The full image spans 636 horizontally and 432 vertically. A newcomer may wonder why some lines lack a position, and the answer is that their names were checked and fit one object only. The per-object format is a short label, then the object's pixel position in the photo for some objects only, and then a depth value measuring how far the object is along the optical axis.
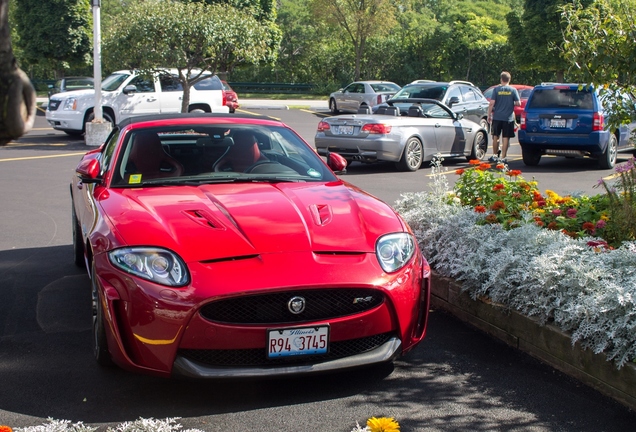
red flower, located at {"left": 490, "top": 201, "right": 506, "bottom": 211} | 6.18
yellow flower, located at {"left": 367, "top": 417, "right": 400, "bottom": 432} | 3.53
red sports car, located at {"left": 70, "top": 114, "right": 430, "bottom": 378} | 3.83
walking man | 15.55
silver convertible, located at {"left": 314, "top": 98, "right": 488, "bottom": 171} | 13.80
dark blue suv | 14.45
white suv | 19.11
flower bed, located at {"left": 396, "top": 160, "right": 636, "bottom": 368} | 4.23
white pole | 16.88
